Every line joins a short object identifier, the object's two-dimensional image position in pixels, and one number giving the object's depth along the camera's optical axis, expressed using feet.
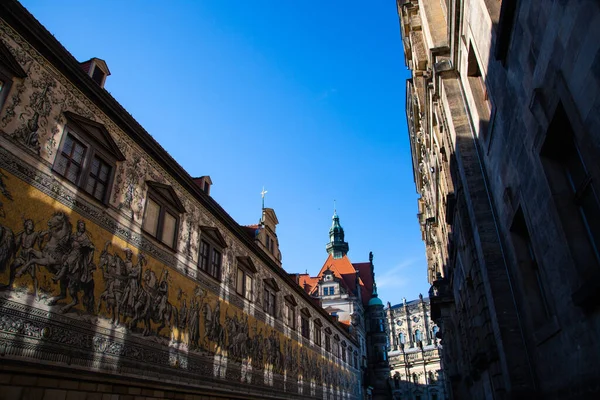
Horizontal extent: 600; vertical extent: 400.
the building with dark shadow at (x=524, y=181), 13.88
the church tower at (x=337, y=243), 181.47
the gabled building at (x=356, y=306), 134.92
